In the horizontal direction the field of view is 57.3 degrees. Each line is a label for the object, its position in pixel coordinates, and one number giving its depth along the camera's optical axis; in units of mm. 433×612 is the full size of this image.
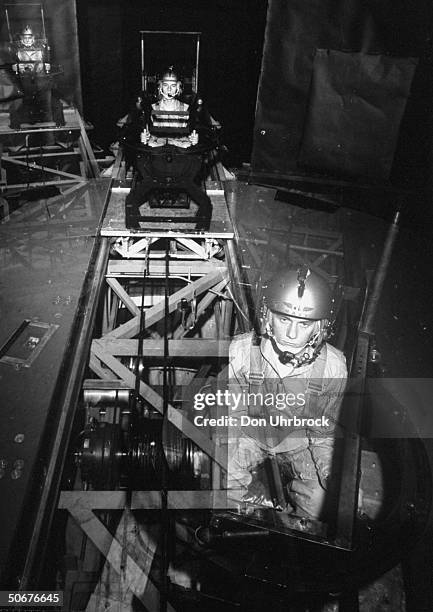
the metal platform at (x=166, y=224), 6477
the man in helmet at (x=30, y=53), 8695
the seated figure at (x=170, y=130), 7473
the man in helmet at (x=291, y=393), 3639
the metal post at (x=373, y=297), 4457
